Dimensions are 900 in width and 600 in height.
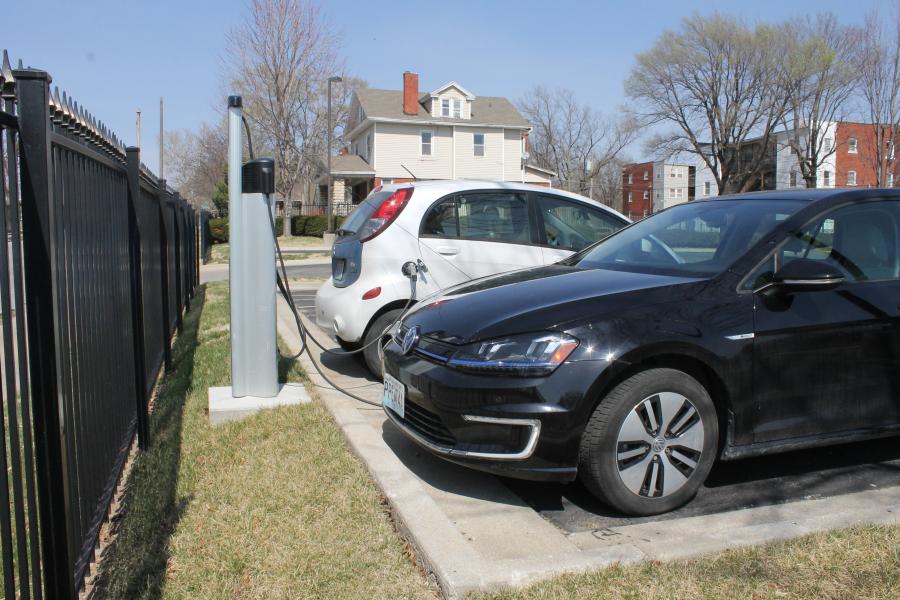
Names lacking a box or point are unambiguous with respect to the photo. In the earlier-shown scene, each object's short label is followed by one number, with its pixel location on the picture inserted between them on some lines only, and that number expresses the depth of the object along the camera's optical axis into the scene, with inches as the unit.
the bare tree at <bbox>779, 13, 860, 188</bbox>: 1550.2
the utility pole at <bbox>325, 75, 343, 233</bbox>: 1303.6
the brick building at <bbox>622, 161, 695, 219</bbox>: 3107.8
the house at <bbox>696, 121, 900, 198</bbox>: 1716.3
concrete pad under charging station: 201.0
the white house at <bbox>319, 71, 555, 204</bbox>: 1723.7
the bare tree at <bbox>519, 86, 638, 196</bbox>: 2669.8
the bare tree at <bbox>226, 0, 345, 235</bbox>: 1489.9
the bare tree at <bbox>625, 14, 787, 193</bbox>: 1702.3
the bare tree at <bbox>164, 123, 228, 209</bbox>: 2731.3
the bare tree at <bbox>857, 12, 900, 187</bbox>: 1428.4
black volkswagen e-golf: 139.1
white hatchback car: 245.0
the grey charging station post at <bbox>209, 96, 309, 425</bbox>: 207.9
